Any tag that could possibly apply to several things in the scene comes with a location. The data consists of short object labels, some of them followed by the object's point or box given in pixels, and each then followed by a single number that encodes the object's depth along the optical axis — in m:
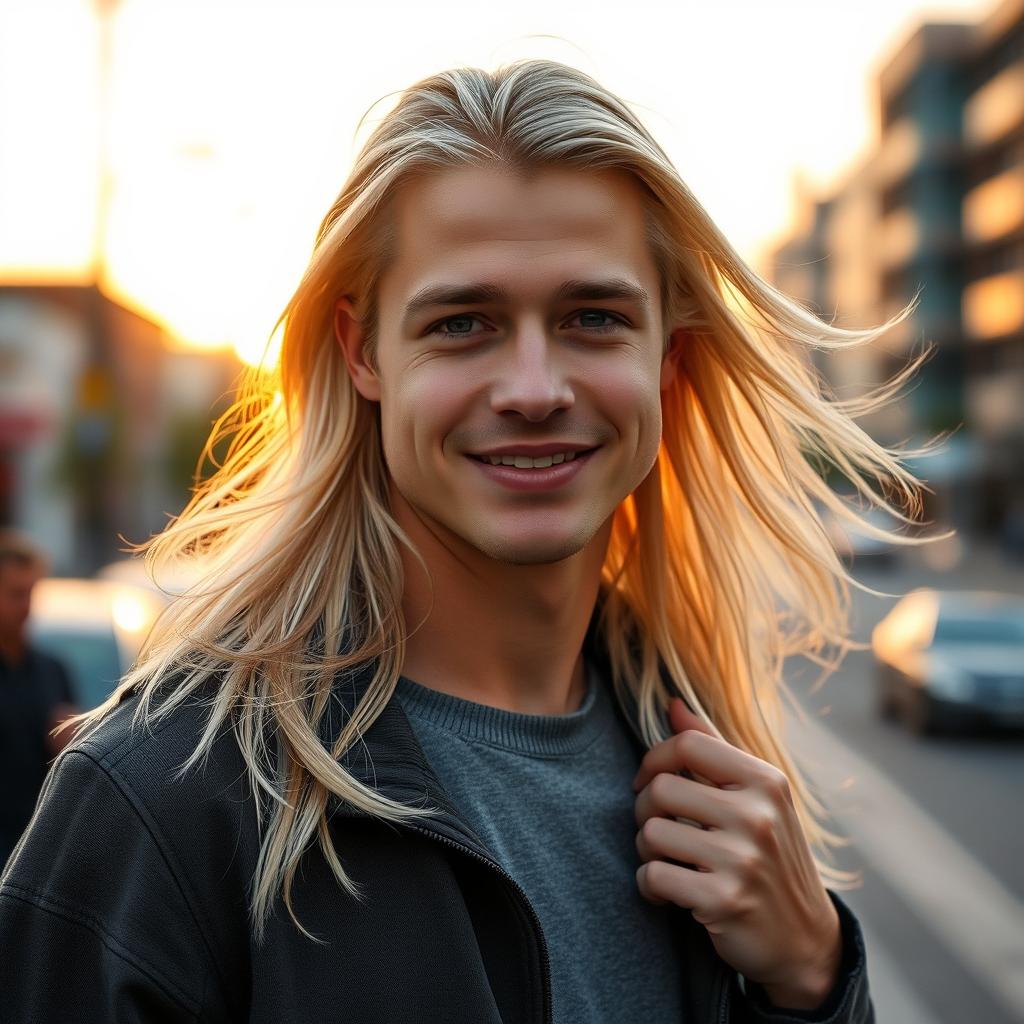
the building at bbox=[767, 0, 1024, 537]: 54.12
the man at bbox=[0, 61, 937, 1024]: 1.62
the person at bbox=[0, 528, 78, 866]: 4.88
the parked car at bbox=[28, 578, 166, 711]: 6.31
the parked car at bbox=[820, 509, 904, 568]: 45.12
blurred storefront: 27.62
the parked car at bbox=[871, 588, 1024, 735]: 13.62
